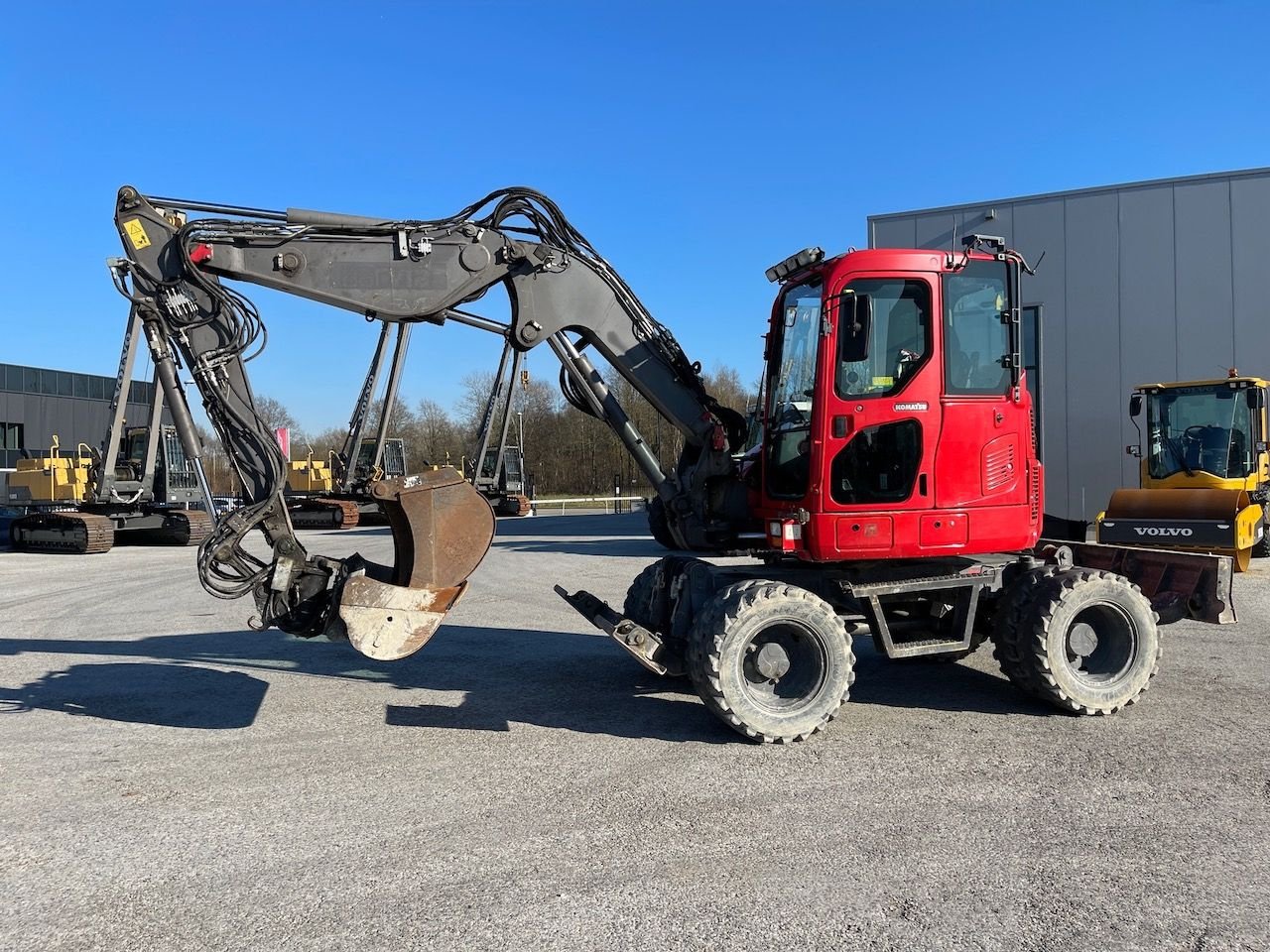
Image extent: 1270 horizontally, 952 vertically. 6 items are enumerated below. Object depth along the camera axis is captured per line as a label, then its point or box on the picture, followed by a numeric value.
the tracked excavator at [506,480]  32.31
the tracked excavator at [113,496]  21.23
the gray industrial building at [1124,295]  19.12
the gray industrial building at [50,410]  46.81
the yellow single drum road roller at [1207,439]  14.59
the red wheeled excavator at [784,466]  5.95
